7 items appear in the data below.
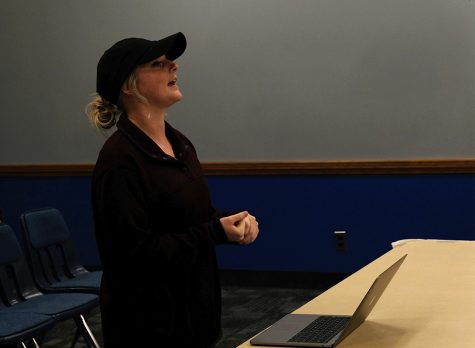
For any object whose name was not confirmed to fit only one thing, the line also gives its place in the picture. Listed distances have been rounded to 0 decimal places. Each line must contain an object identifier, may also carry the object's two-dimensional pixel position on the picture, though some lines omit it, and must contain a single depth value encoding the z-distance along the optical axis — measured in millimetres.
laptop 1792
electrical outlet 5977
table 1847
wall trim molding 5625
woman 2021
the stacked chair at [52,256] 4324
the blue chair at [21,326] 3404
